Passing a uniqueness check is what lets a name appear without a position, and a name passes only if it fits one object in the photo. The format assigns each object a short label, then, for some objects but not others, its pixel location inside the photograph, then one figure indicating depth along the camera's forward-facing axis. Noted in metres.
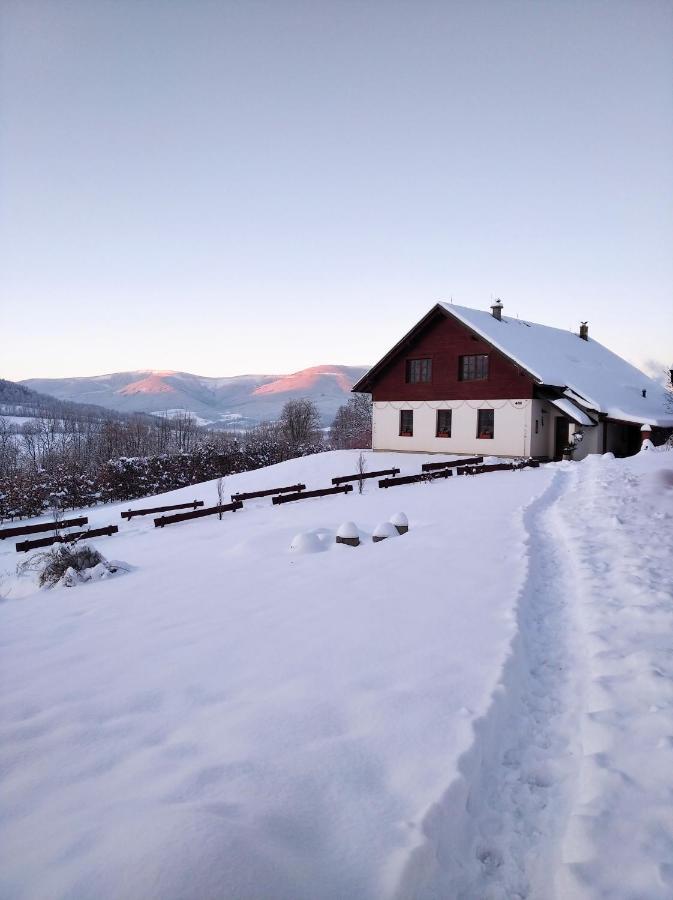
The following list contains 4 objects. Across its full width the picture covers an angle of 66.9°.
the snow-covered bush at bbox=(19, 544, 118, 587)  9.02
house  22.50
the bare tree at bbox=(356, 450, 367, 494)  16.93
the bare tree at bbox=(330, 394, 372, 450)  57.62
